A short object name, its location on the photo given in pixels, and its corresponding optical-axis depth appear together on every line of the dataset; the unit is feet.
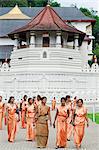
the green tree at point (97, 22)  307.37
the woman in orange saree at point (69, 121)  50.01
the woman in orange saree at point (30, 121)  53.88
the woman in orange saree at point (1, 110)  68.44
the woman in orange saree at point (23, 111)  66.44
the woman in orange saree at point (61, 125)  48.03
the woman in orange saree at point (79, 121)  47.14
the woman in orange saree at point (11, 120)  52.95
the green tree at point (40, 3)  314.14
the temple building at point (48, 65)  128.88
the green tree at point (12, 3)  310.94
